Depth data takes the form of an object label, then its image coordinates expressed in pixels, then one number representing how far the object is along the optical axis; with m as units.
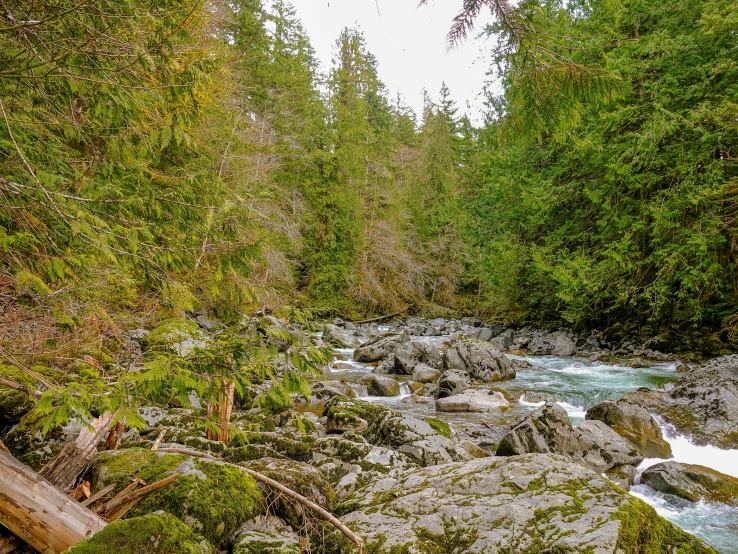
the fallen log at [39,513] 2.59
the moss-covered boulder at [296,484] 3.45
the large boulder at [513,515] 2.44
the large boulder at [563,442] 6.25
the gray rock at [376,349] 15.45
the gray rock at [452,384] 10.49
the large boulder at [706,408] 7.33
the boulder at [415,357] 13.36
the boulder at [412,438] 5.30
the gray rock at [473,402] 9.44
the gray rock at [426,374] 12.08
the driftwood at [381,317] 25.67
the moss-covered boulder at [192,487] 3.07
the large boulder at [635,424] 7.05
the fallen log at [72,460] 3.23
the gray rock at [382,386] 10.81
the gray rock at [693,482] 5.64
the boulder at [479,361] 12.43
